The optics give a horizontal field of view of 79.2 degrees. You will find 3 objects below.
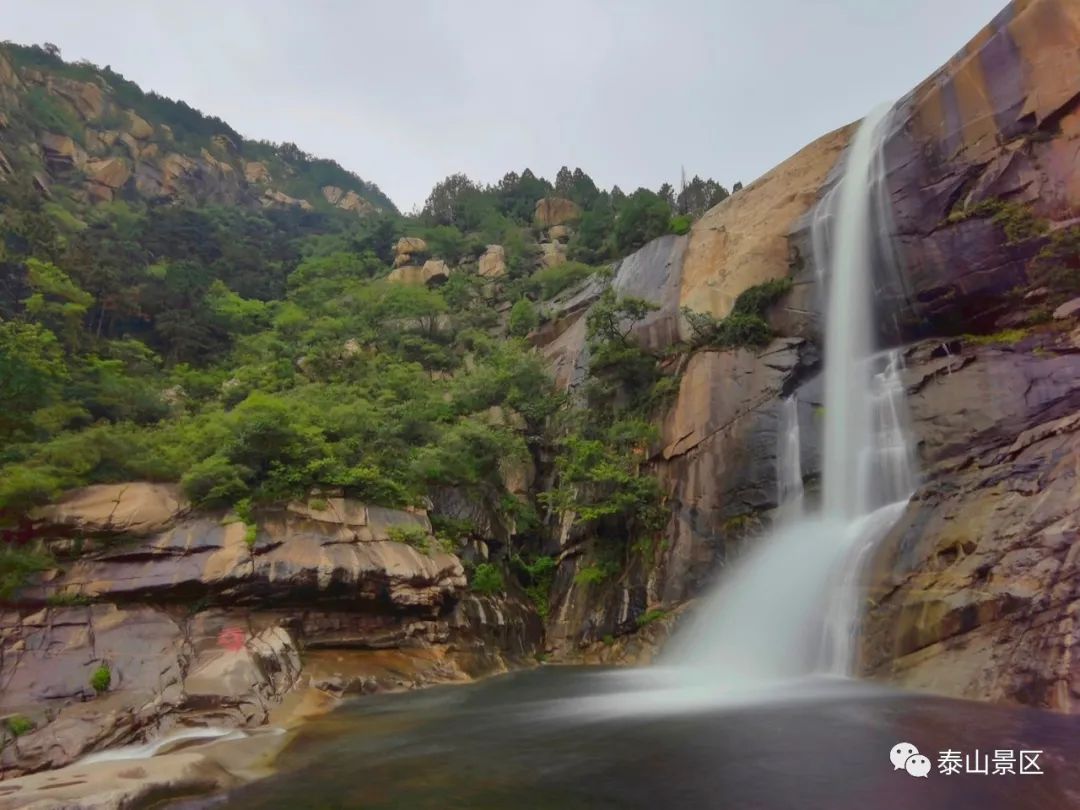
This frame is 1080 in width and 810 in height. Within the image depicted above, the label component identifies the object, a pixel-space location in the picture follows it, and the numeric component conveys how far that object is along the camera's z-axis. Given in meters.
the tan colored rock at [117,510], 13.72
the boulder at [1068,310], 14.15
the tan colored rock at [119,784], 6.28
